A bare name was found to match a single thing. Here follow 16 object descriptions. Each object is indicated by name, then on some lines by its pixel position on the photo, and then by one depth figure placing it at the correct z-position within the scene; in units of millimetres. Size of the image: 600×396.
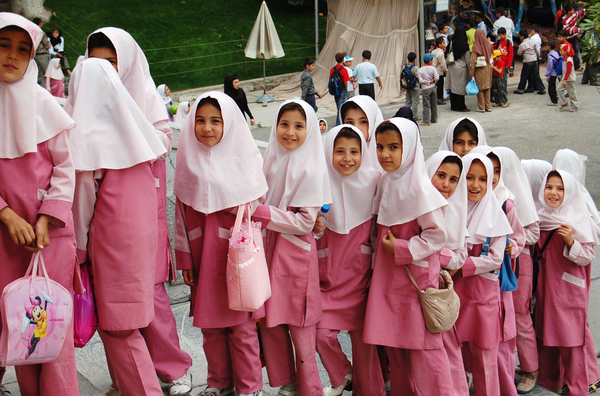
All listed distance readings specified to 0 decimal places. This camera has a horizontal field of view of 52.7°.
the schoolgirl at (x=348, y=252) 3457
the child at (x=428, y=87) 11586
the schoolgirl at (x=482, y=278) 3594
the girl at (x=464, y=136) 4227
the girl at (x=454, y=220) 3463
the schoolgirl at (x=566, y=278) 4094
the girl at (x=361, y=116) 4297
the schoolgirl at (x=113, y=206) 2820
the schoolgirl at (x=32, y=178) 2541
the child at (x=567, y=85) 11508
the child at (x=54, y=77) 12234
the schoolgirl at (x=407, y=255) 3227
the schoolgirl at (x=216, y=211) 3109
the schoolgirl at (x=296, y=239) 3271
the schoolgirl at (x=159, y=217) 3275
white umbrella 13703
